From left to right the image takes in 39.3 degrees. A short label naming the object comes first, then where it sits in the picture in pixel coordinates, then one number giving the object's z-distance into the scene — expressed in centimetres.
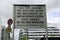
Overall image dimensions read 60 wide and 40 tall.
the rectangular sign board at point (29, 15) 829
